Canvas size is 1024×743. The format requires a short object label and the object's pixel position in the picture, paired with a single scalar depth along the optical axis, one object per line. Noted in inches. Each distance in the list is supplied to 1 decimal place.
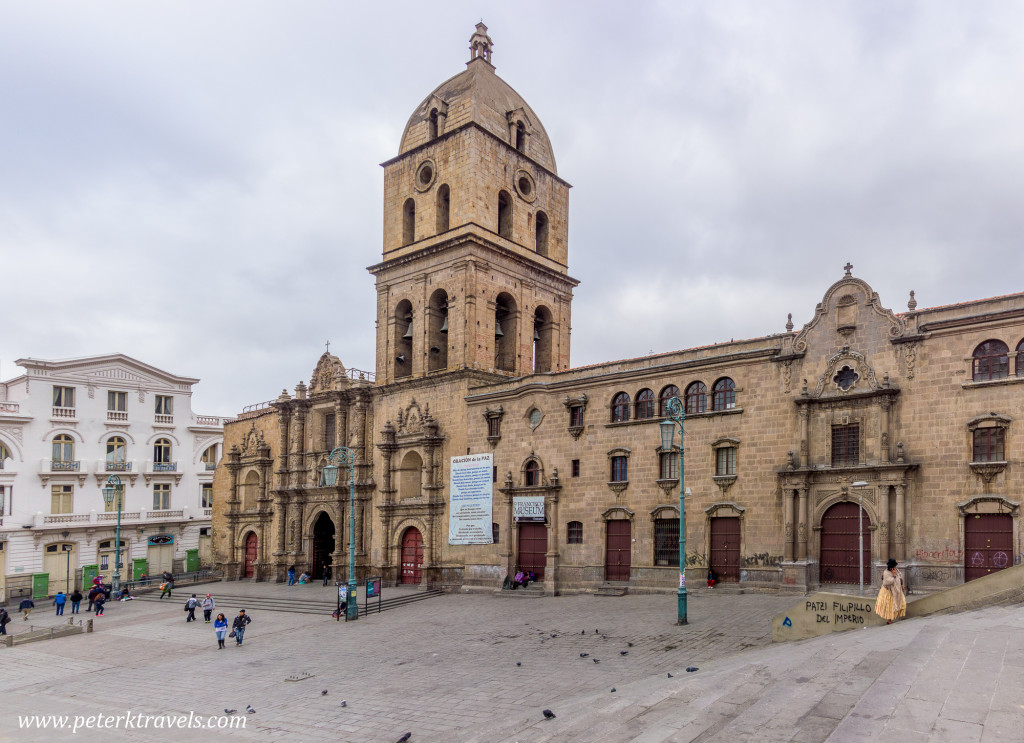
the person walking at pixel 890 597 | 696.4
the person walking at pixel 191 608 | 1378.0
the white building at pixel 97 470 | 1975.9
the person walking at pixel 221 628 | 1083.9
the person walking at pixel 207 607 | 1357.0
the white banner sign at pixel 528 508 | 1467.8
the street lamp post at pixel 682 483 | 930.1
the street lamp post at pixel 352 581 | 1264.8
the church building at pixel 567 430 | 1064.8
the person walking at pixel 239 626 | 1110.7
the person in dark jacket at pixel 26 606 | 1543.6
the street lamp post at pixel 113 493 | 1647.4
